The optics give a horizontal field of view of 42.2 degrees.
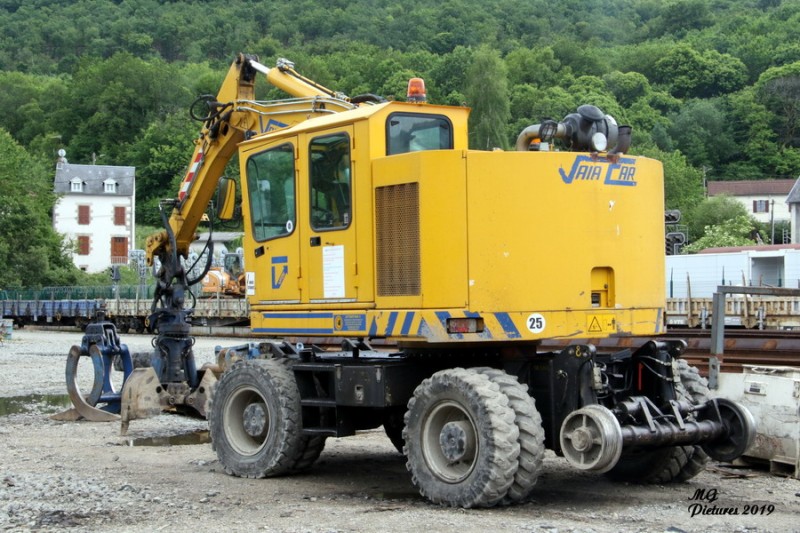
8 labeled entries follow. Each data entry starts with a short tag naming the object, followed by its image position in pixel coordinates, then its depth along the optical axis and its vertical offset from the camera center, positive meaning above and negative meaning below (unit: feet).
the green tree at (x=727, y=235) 220.84 +15.43
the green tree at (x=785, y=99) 399.65 +79.40
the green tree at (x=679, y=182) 327.67 +40.07
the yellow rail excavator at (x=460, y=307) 28.40 -0.02
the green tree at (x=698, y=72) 448.65 +100.78
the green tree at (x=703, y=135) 407.44 +66.54
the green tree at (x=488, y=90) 323.98 +68.64
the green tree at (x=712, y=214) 290.76 +25.42
